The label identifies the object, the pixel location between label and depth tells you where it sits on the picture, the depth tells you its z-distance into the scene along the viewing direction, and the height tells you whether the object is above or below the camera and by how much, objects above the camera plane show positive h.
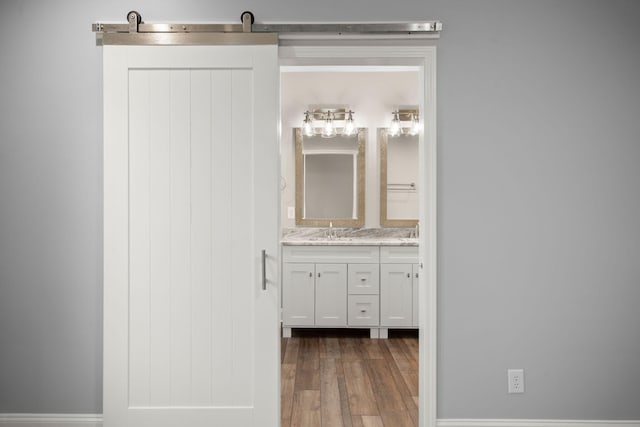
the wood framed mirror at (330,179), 4.52 +0.29
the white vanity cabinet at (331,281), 4.11 -0.67
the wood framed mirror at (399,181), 4.51 +0.27
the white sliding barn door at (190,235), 2.18 -0.14
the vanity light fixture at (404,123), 4.46 +0.85
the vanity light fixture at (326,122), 4.48 +0.86
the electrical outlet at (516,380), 2.26 -0.86
